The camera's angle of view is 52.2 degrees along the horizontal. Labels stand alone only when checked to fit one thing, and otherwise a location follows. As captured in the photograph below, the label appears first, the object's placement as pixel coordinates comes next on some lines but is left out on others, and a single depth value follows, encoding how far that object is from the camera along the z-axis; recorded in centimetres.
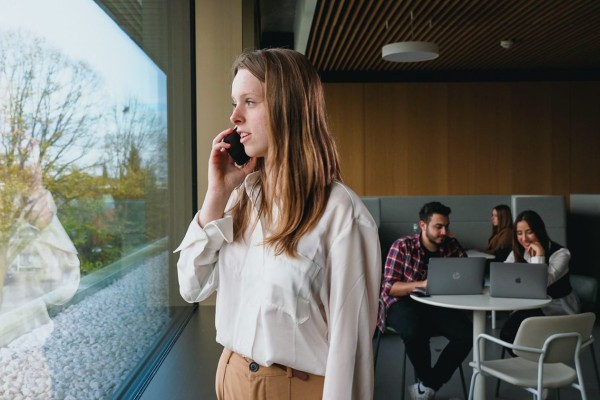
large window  194
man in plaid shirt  417
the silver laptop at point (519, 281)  400
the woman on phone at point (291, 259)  129
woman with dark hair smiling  461
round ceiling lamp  736
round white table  372
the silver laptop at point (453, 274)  405
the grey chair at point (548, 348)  324
